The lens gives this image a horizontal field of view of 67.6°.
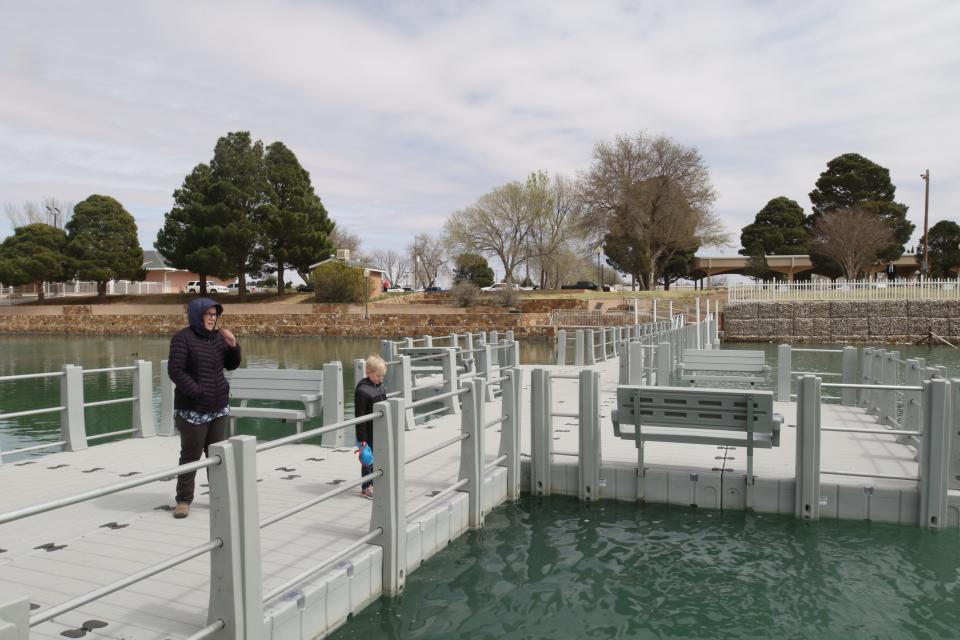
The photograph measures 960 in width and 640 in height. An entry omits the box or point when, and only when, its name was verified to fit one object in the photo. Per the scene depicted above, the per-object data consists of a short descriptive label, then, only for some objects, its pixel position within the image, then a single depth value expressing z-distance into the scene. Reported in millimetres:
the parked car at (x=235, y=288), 70338
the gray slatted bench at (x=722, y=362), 13438
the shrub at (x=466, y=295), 51219
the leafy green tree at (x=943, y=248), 65375
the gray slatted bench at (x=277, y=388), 9125
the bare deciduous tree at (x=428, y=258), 97562
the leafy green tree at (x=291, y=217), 56188
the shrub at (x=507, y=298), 49844
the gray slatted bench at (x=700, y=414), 6562
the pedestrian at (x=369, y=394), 6227
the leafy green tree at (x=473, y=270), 67875
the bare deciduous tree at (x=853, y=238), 56938
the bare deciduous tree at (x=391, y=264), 114625
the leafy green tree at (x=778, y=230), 72062
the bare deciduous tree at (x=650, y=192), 52969
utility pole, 49391
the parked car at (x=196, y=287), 63991
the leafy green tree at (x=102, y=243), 57938
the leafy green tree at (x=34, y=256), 58094
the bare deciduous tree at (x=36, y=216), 83750
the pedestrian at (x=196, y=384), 5648
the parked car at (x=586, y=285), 68575
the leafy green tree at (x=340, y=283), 52625
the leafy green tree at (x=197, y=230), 54194
